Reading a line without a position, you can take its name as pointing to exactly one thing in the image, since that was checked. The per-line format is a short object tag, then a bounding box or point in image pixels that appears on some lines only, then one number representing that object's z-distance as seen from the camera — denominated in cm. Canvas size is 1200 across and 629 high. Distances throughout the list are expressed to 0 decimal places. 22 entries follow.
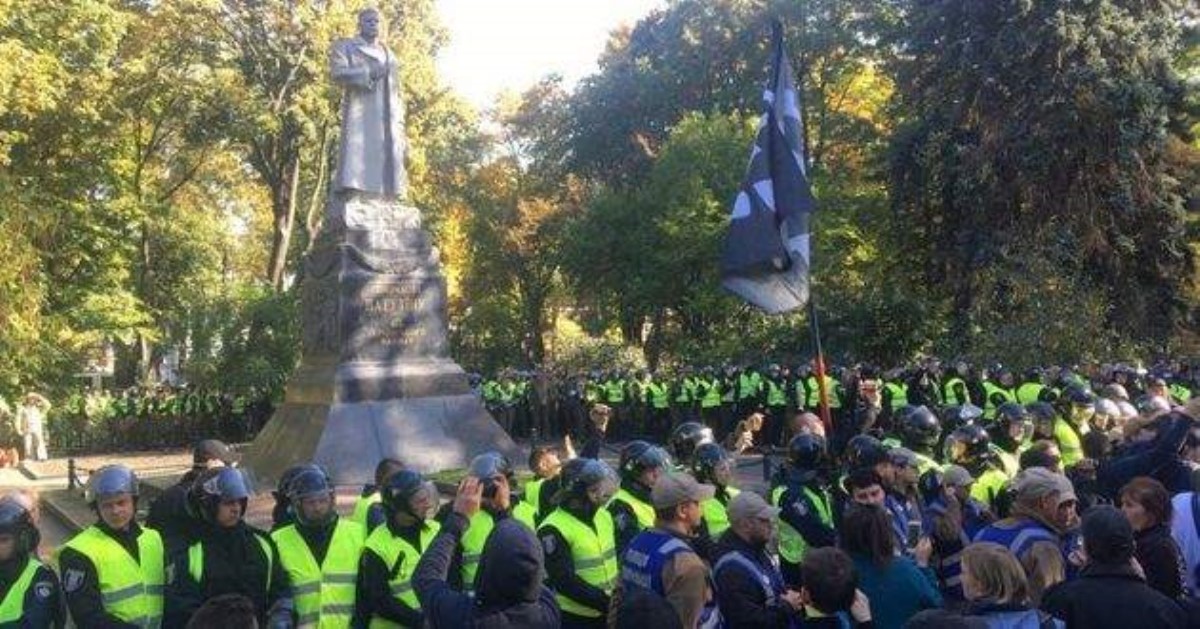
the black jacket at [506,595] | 363
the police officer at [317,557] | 518
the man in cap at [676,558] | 391
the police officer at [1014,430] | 814
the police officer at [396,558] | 525
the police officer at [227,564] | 504
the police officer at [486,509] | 542
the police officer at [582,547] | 537
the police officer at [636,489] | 578
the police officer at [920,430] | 746
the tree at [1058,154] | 2459
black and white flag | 813
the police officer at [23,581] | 455
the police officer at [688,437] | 687
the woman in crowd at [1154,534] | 481
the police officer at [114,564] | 474
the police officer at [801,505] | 582
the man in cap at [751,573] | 435
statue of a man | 1499
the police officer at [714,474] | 594
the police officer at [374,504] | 586
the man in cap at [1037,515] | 493
